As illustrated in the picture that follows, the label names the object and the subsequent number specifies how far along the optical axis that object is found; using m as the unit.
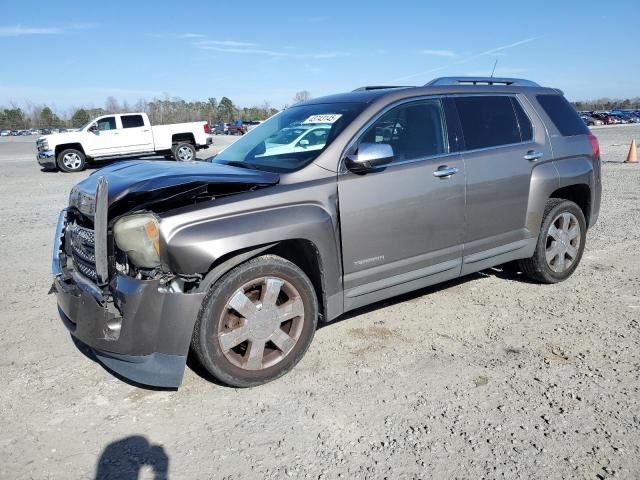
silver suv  2.90
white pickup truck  17.34
